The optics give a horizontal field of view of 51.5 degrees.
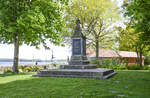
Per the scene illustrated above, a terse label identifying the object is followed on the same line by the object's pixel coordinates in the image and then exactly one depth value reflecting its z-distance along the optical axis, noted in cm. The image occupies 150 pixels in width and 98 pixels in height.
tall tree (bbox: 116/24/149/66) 2858
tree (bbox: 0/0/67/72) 1472
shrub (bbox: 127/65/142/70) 2588
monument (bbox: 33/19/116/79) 1190
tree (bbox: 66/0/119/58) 2808
